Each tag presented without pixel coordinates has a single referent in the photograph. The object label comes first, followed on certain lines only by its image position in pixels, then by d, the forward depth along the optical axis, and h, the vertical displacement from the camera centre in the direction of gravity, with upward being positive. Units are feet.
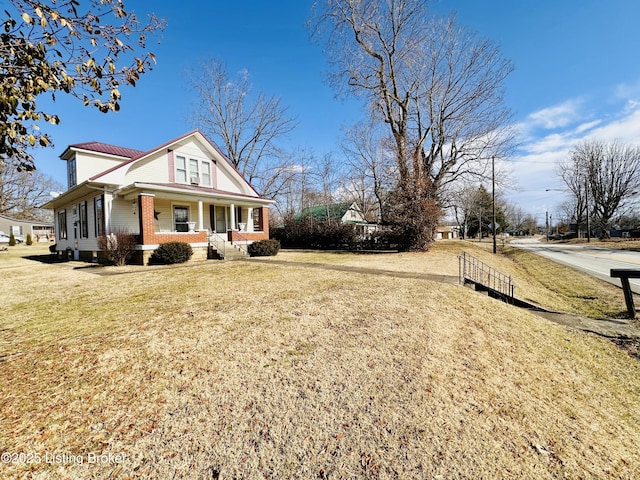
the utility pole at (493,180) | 77.02 +13.95
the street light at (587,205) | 115.34 +9.56
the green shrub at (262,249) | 53.26 -2.88
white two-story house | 44.11 +6.80
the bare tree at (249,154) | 97.71 +29.42
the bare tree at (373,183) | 72.16 +16.18
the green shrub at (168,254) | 40.83 -2.68
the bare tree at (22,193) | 130.82 +23.73
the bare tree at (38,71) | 7.88 +5.23
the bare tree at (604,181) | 115.75 +19.90
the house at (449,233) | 216.95 -2.10
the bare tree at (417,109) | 68.33 +33.70
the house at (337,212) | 101.40 +8.49
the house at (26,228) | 137.90 +6.11
